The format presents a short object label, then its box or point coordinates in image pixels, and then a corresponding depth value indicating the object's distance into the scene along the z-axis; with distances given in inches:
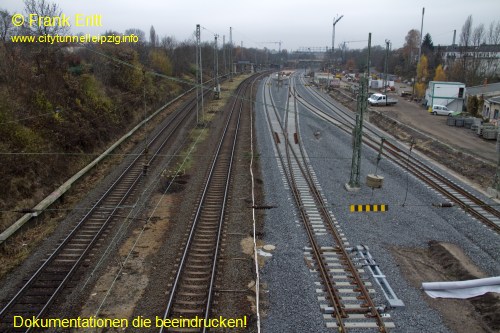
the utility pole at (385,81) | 2420.3
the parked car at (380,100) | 1902.1
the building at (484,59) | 2622.0
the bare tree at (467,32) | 3224.9
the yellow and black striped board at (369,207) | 510.9
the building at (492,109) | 1445.6
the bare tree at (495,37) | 3294.0
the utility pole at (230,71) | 2990.9
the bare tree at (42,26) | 1080.2
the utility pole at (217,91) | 1888.5
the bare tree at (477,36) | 3216.0
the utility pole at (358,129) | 673.0
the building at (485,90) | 1690.7
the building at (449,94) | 1787.6
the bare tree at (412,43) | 4460.4
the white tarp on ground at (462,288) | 426.0
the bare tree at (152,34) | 3705.7
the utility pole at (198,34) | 1038.4
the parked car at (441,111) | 1686.8
